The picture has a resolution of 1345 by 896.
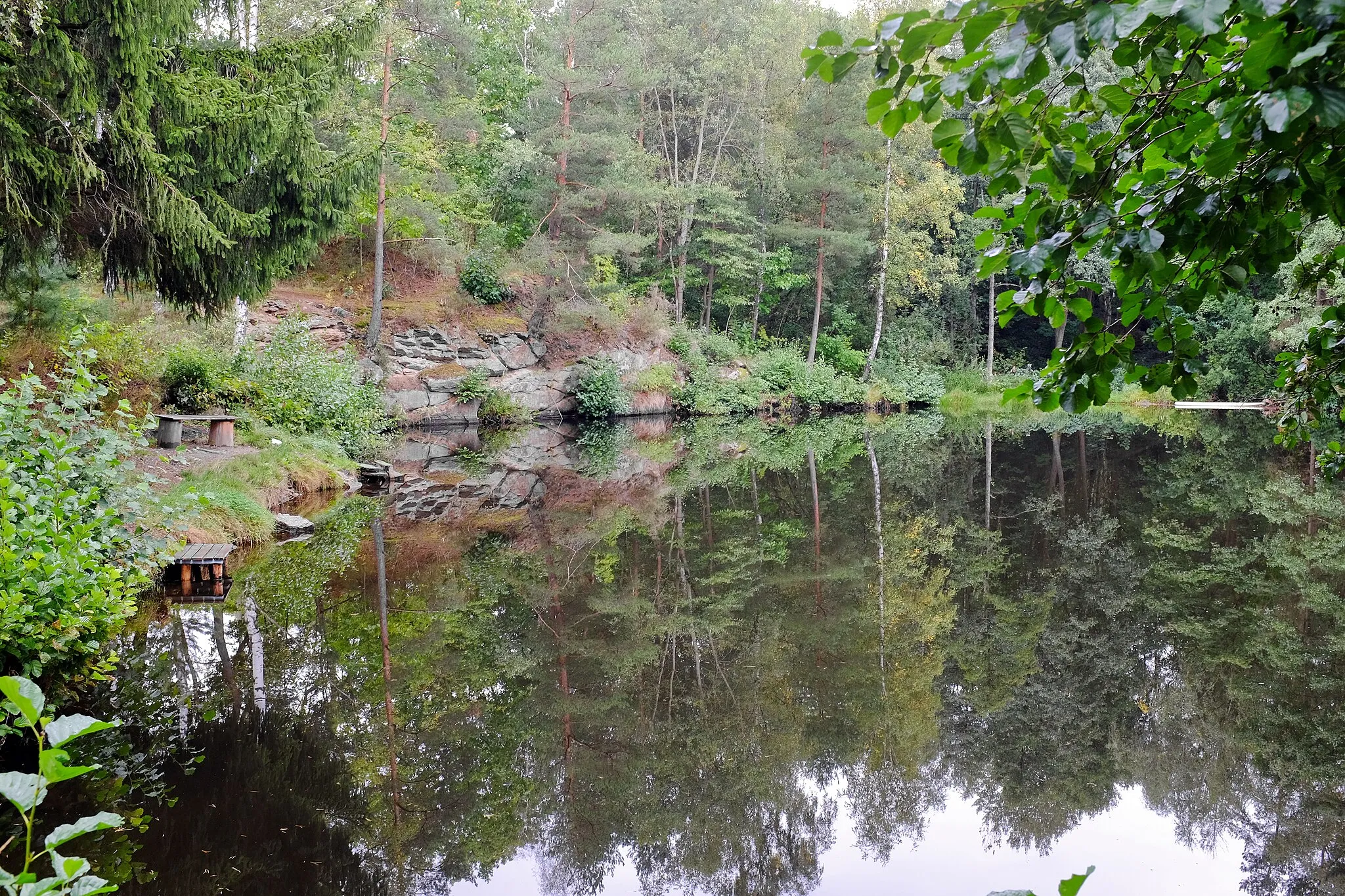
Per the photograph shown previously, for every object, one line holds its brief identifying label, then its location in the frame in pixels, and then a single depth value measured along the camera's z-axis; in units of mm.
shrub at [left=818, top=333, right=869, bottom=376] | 33469
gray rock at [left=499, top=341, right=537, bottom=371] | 24953
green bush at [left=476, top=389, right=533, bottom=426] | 23984
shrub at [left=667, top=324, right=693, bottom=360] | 29109
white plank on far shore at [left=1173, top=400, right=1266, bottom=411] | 27625
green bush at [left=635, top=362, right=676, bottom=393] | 27703
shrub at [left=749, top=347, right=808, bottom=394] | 30906
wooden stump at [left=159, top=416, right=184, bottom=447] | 10594
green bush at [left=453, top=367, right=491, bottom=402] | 23625
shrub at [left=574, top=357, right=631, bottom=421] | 26125
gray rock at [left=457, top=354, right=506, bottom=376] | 24047
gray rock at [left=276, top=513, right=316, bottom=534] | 9578
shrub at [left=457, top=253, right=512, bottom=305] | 25578
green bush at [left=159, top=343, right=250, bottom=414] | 12148
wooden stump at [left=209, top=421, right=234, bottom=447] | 11250
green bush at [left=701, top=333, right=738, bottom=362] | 30281
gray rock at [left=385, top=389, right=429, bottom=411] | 22344
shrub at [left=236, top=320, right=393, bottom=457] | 13641
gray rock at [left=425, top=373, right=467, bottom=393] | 23219
